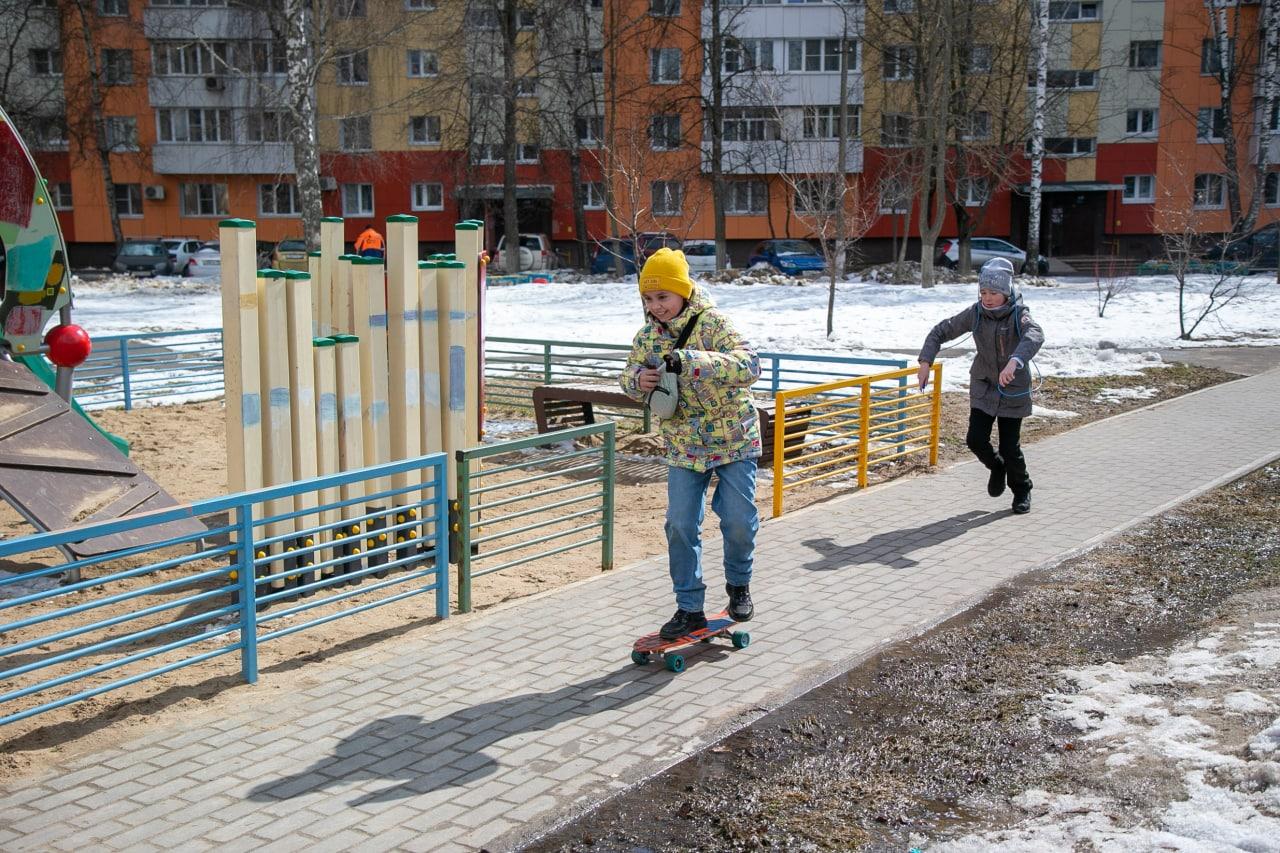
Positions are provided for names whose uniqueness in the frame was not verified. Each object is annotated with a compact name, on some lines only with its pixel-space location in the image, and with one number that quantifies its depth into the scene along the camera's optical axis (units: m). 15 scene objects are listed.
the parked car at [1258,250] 37.05
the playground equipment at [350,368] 6.70
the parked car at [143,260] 40.38
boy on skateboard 5.41
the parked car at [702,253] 41.47
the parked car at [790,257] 38.97
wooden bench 10.96
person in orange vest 15.29
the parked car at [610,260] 40.75
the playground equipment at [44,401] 7.15
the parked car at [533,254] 39.72
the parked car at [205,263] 39.72
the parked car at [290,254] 28.37
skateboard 5.61
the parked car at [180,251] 40.38
